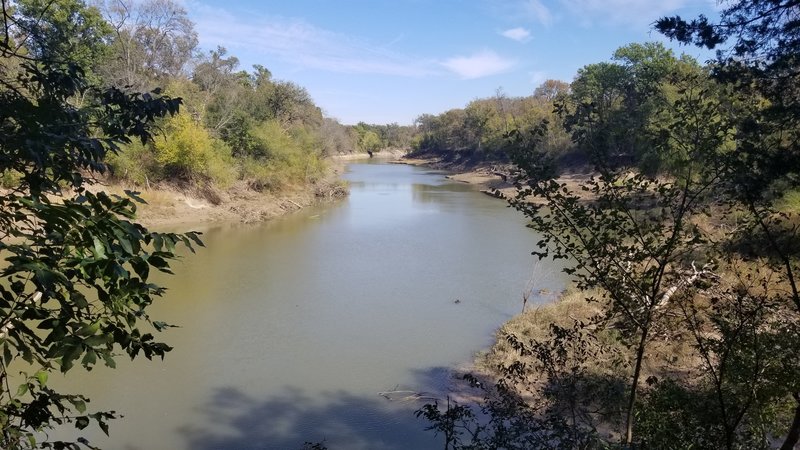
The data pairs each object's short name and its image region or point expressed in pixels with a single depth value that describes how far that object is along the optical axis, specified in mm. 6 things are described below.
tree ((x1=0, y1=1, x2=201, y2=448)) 1665
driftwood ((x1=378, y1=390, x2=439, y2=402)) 8289
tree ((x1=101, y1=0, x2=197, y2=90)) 25812
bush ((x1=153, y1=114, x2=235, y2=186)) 23609
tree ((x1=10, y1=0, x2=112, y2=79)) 23811
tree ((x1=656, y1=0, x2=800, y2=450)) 3781
